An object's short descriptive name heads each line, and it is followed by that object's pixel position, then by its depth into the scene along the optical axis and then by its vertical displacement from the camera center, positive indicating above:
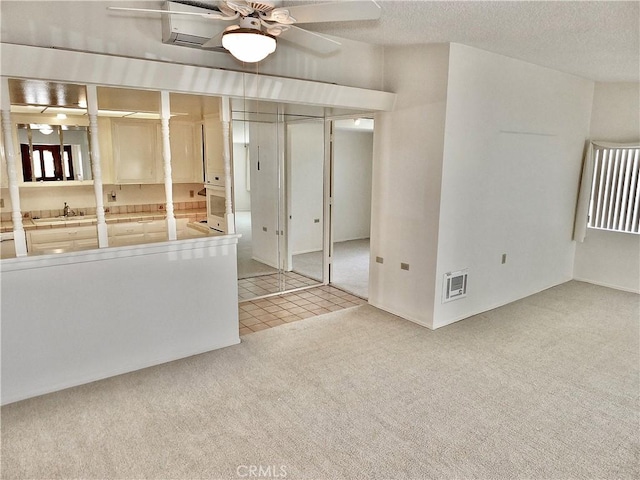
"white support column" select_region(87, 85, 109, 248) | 2.95 +0.04
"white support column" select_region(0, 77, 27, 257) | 2.67 -0.04
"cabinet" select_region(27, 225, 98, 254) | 4.37 -0.73
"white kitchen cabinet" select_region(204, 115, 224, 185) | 5.22 +0.29
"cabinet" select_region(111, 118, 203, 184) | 5.39 +0.26
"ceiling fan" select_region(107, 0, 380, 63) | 2.11 +0.82
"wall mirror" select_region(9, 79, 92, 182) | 4.72 +0.33
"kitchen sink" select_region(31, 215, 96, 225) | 4.80 -0.59
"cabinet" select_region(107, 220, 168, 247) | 4.87 -0.70
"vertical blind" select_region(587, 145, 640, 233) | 5.50 -0.19
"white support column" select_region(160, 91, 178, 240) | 3.24 +0.09
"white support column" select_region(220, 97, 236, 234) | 3.51 +0.11
